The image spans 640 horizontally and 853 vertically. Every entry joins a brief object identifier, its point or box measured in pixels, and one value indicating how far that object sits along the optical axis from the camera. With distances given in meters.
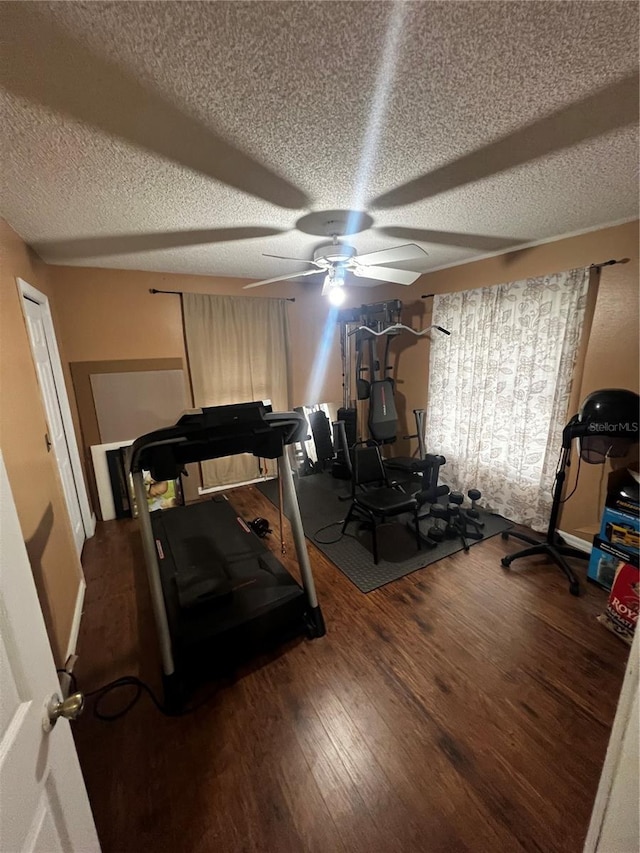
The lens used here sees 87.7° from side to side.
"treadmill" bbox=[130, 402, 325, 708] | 1.53
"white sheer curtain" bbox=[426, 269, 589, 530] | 2.63
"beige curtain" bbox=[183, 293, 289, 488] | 3.60
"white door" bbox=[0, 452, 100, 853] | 0.55
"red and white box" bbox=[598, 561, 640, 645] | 1.82
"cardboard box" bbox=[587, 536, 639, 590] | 2.16
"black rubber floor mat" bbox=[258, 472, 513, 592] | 2.47
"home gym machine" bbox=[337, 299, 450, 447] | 3.77
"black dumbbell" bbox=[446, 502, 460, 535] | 2.87
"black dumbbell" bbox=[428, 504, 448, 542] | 2.84
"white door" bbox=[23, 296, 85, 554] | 2.31
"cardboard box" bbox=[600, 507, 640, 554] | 2.08
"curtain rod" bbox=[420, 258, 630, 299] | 2.26
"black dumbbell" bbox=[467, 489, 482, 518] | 2.83
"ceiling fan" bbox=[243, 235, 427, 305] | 2.09
